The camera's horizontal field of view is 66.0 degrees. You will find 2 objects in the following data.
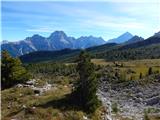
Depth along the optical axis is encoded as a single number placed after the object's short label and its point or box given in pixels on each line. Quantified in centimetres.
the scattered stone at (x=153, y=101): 2472
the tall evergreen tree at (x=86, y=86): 1740
